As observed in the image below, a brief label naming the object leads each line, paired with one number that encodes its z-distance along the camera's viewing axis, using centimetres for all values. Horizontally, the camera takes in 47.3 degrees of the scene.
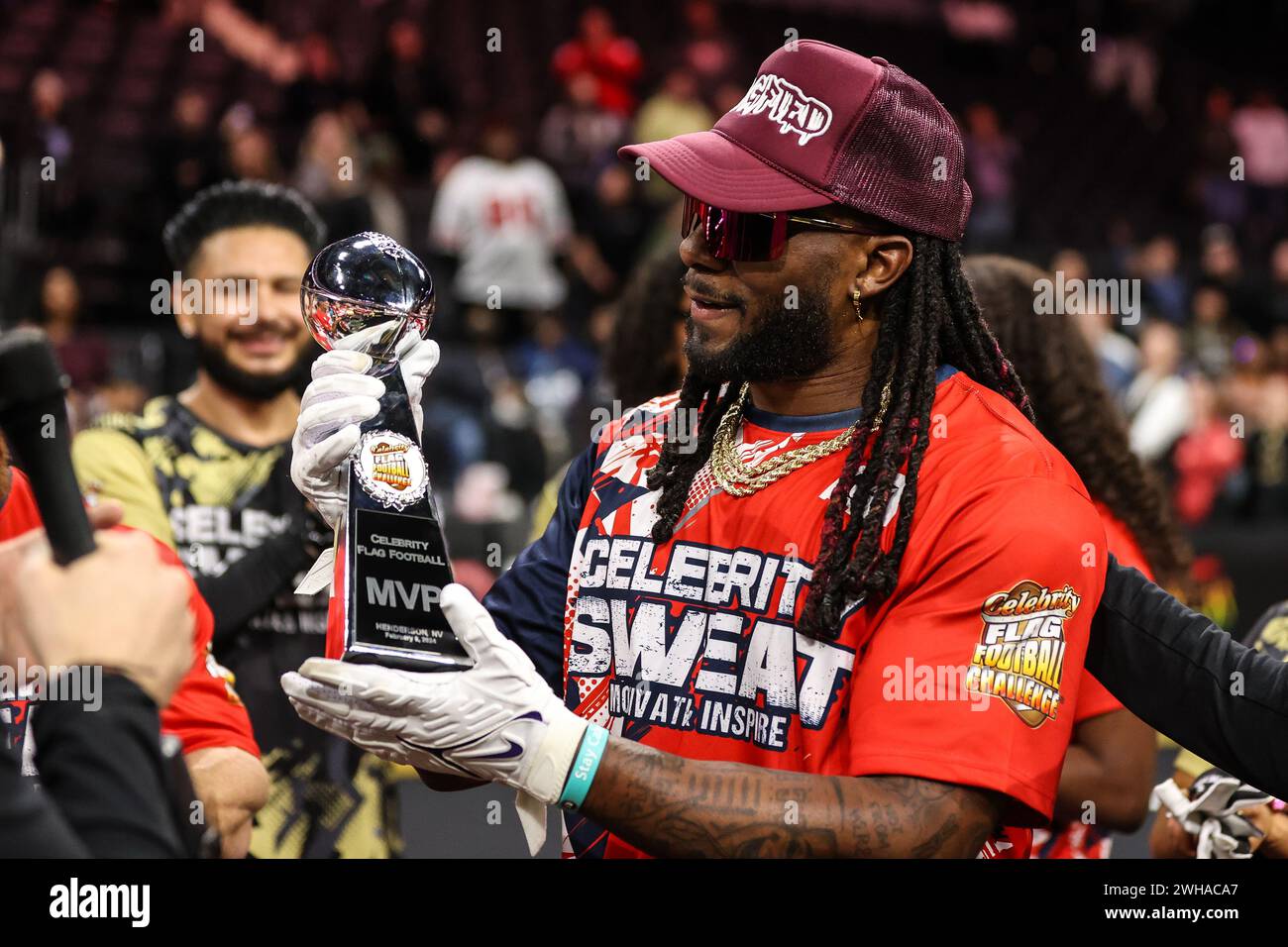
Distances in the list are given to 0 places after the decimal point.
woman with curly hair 328
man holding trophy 193
